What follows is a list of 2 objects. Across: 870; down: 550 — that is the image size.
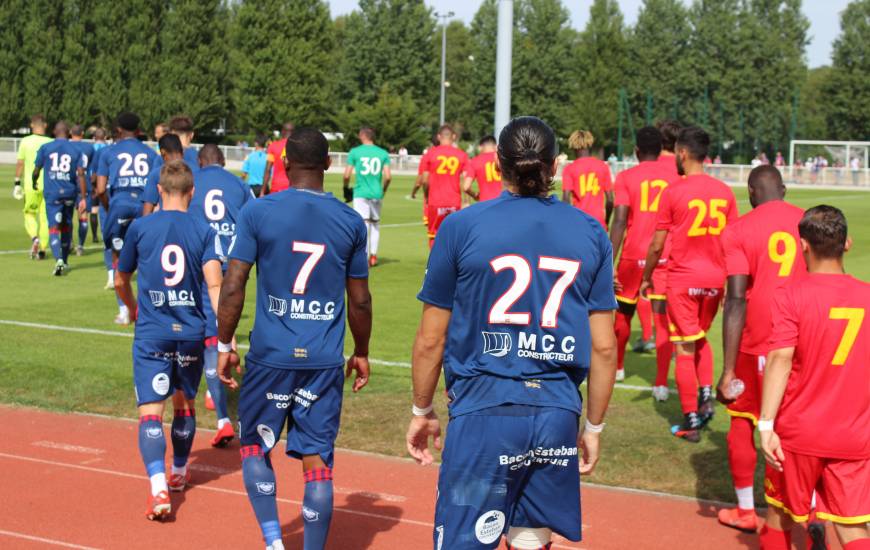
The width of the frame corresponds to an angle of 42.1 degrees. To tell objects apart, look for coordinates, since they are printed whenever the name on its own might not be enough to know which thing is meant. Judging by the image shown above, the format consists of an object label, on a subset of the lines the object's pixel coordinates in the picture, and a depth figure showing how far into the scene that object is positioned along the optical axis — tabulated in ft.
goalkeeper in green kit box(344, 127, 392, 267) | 61.57
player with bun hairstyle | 13.16
